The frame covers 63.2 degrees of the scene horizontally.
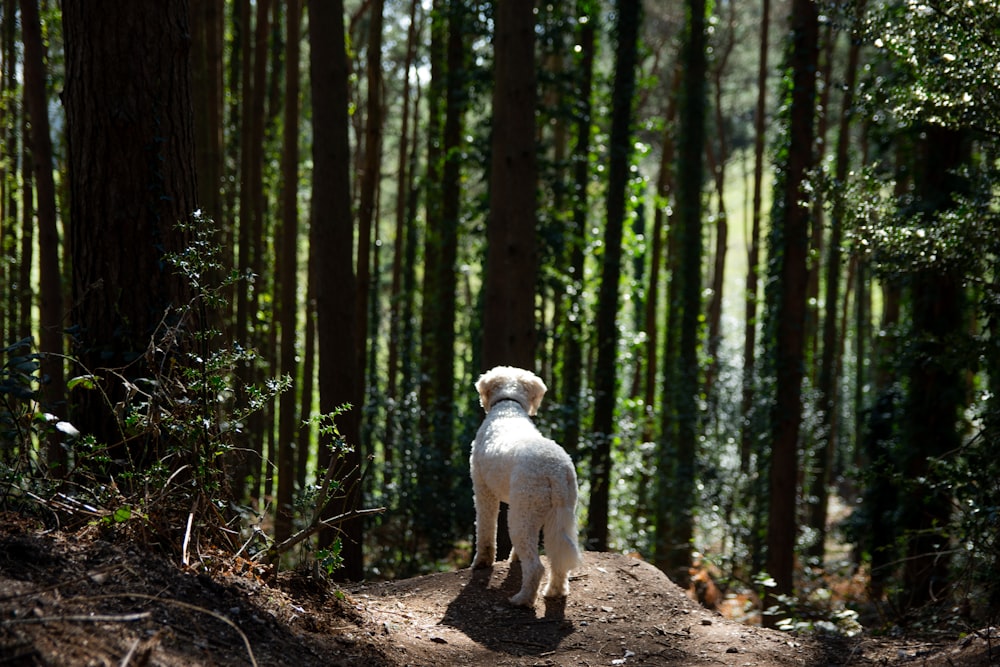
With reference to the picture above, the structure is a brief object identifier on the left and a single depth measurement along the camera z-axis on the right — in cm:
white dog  558
